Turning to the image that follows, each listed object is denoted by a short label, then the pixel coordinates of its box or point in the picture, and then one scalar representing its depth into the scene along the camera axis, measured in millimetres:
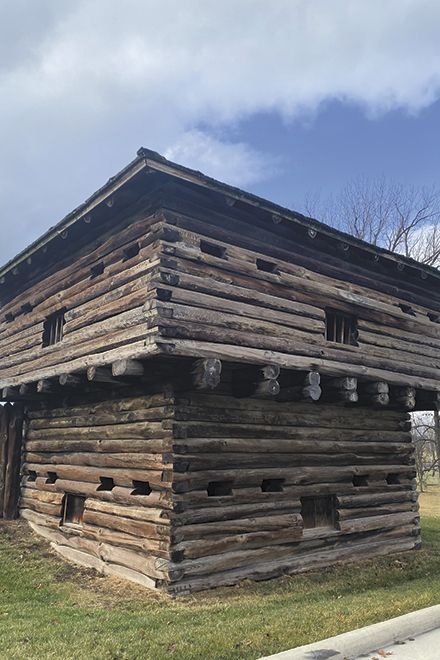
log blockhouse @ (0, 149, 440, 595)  8727
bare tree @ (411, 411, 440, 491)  32344
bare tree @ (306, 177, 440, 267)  26481
